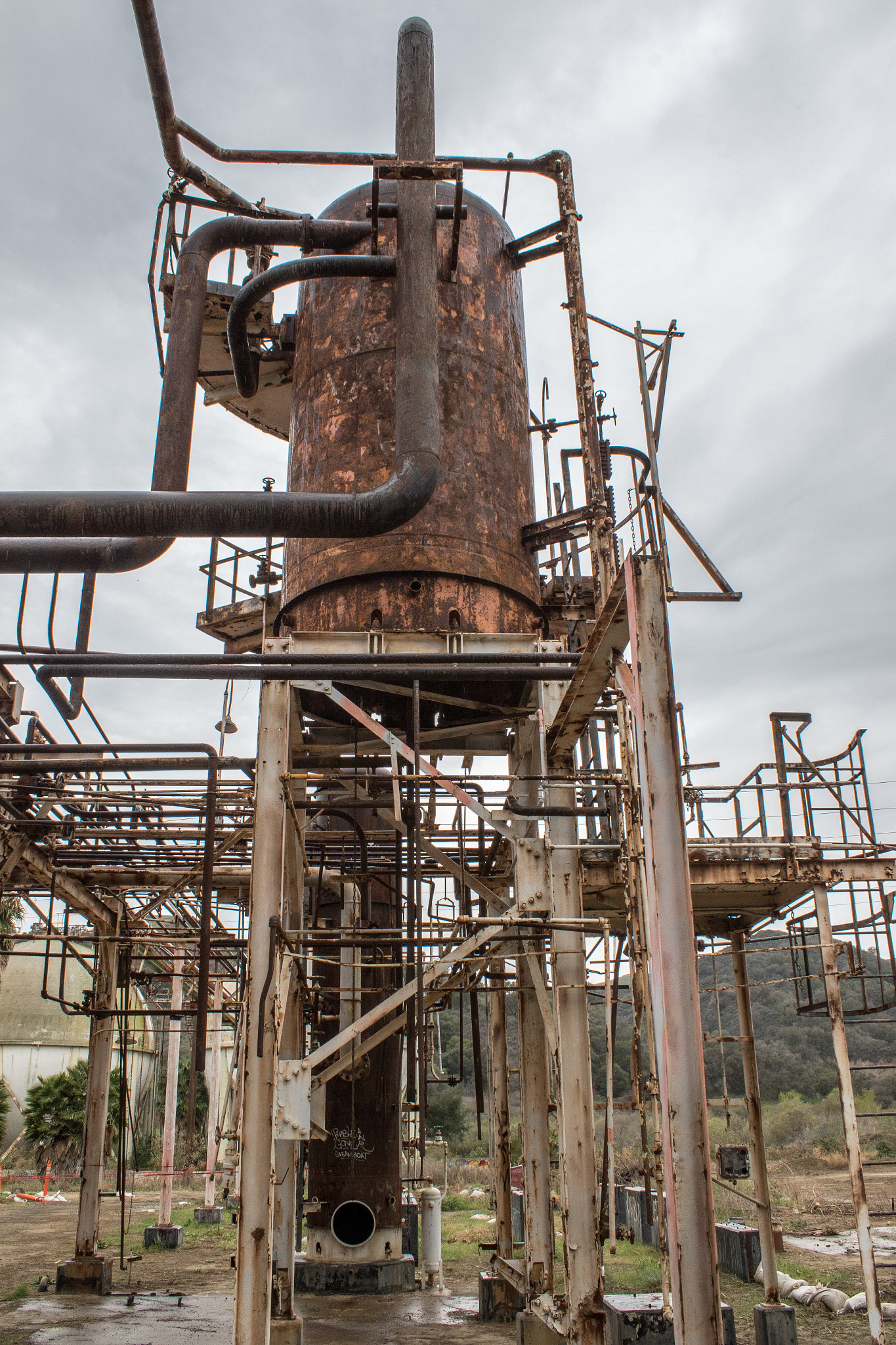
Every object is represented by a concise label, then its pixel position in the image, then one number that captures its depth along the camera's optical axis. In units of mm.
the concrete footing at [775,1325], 10039
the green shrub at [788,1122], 37938
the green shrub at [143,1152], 31422
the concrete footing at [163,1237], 17828
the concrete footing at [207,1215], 20875
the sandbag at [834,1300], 11773
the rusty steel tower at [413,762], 5477
